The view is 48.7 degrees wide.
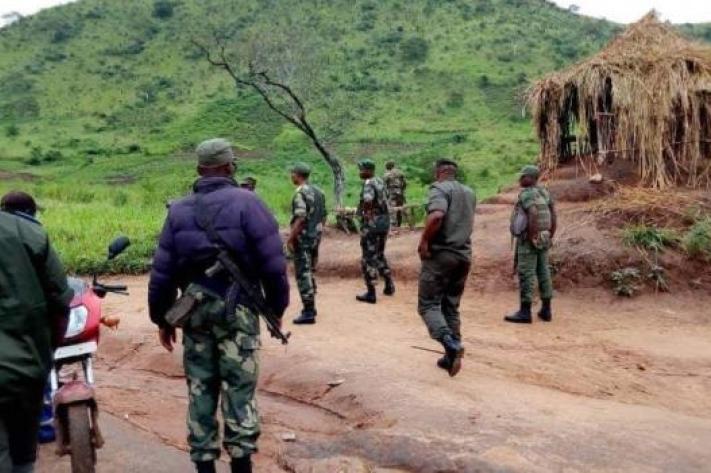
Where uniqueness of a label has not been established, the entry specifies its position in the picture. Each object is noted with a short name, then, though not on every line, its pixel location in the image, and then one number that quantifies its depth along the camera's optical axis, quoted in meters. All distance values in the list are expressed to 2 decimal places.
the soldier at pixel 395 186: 14.75
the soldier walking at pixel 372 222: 8.79
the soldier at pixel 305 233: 7.75
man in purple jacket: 3.72
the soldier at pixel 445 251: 6.00
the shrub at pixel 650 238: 10.36
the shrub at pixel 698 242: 10.25
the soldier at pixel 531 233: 8.27
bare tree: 17.32
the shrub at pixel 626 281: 9.79
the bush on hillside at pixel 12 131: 37.76
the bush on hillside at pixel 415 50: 42.01
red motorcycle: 3.62
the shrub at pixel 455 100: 37.53
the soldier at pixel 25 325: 2.87
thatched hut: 12.84
